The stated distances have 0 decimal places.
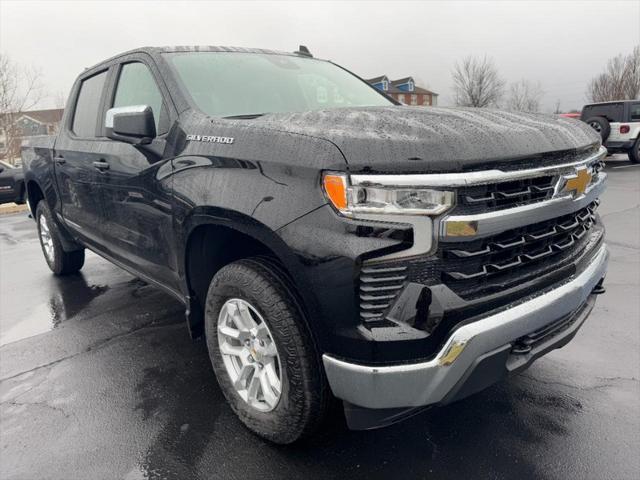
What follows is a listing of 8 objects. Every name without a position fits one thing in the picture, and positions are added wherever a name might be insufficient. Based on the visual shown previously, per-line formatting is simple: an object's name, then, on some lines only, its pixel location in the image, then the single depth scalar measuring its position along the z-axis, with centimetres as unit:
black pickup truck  164
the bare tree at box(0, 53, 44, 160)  2258
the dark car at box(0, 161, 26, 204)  1106
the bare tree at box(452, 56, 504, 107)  4775
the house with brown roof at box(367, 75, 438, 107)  5722
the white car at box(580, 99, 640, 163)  1441
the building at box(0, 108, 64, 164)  2228
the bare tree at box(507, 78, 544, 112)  5512
